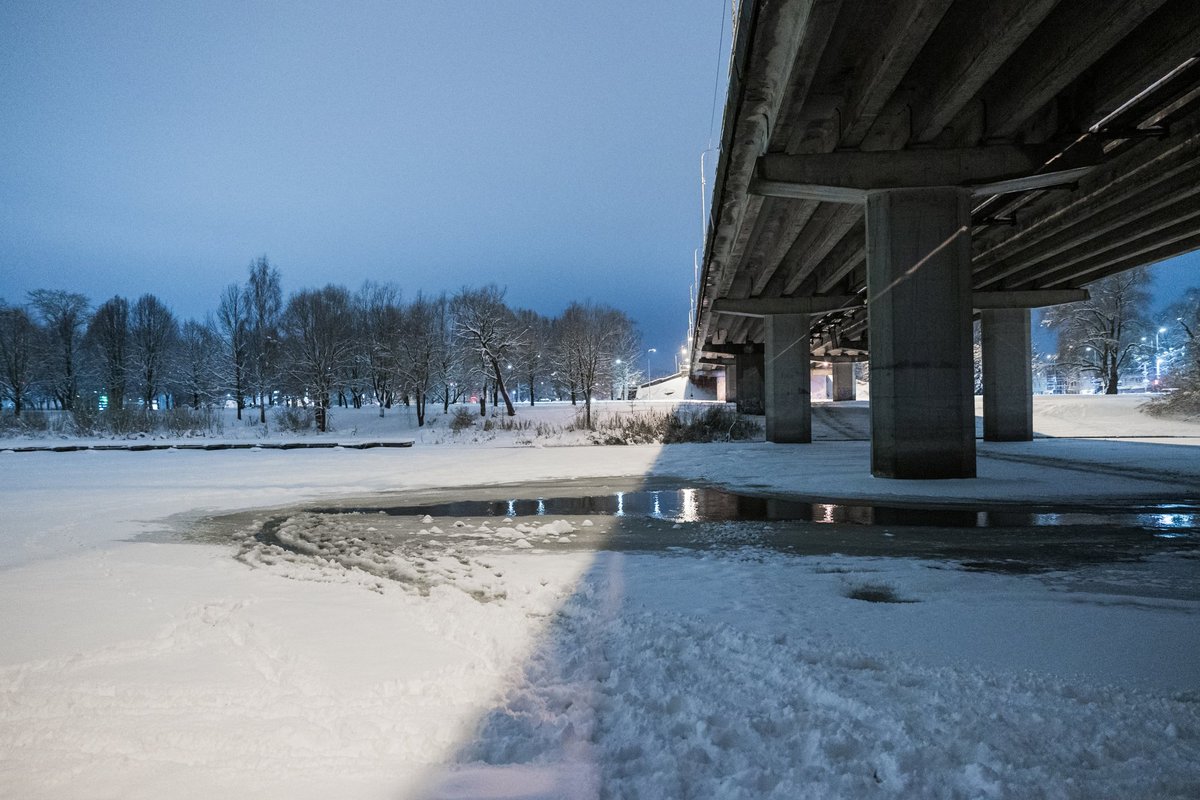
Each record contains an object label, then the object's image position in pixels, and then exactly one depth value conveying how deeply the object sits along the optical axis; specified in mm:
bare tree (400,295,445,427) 48094
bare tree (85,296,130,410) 60625
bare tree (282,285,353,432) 43312
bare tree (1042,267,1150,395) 46406
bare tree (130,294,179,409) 61531
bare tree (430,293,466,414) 54688
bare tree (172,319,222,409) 59469
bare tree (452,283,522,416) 51469
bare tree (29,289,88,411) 57719
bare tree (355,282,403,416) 51406
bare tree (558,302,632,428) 52884
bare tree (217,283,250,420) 53938
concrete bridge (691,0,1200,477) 9297
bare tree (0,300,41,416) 52750
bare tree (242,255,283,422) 55250
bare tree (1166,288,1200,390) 36303
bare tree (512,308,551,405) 62469
